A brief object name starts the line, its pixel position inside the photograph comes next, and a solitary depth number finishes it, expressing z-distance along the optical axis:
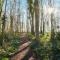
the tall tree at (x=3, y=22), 3.71
